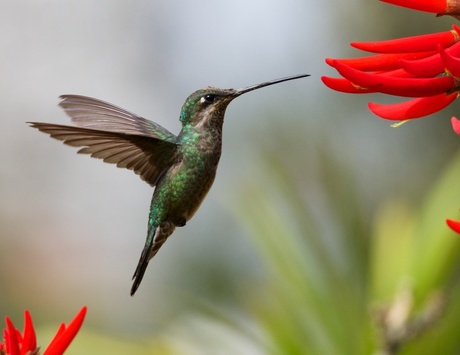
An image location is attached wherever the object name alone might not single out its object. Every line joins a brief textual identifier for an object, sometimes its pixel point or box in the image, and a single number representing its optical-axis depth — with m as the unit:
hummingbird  3.62
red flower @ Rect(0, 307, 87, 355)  3.41
